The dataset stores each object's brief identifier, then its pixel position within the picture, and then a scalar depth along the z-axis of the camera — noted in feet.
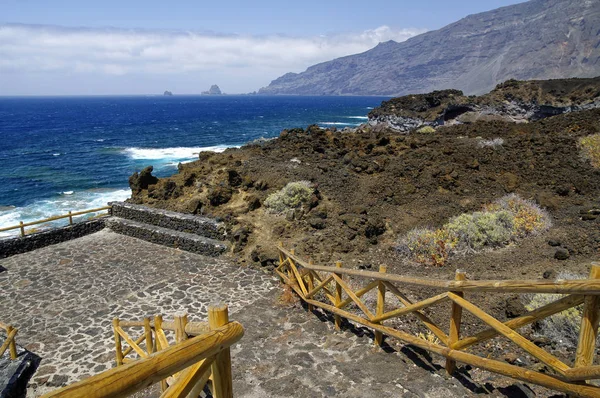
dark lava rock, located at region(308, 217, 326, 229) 43.88
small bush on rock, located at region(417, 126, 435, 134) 110.03
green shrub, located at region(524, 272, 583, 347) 22.17
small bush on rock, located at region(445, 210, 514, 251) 36.19
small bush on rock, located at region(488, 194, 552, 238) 37.60
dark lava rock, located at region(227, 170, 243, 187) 56.59
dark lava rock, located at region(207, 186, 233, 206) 53.11
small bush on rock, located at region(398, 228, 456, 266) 35.12
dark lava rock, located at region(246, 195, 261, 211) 50.37
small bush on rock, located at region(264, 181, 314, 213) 48.39
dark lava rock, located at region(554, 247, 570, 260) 31.91
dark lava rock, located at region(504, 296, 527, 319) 25.70
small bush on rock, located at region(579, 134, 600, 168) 53.43
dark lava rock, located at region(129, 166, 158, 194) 62.39
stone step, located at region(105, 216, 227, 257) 44.52
